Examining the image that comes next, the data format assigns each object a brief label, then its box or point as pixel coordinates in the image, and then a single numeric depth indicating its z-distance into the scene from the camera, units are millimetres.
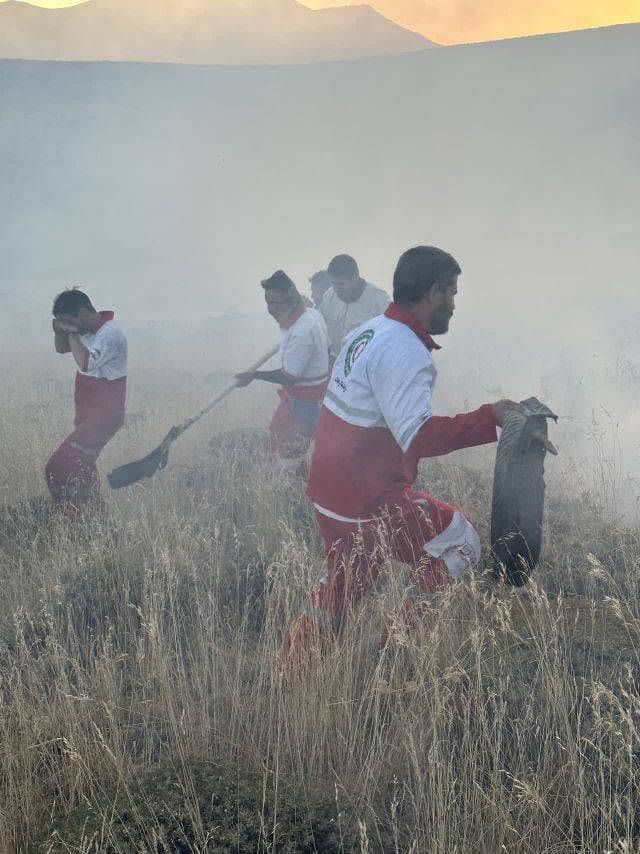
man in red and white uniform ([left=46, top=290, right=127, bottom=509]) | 6164
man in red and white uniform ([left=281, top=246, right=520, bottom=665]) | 3273
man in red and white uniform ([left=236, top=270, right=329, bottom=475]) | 7137
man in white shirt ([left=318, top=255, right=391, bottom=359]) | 8227
